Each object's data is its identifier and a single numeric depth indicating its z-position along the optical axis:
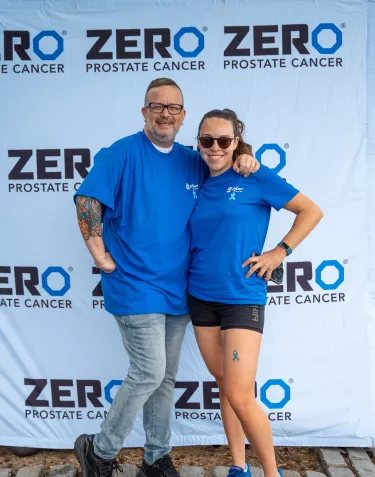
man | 2.64
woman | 2.60
